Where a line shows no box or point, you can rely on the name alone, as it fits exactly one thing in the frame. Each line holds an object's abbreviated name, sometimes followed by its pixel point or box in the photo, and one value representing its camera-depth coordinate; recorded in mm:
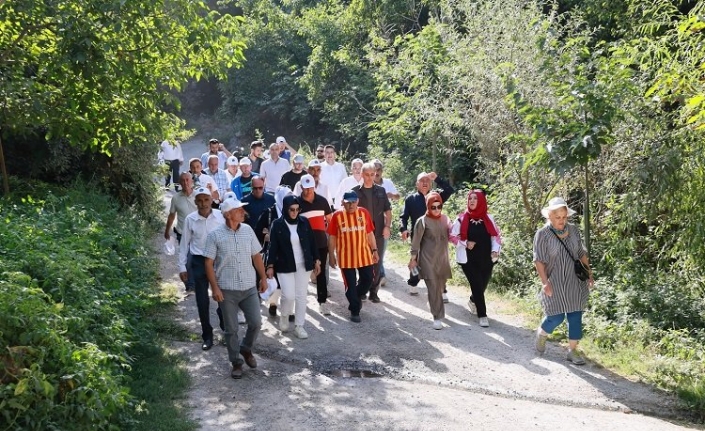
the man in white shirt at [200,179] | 10983
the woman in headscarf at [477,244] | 9578
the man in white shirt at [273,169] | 12969
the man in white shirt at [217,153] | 14711
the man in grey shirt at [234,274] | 7605
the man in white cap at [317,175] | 11742
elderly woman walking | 8219
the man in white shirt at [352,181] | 11820
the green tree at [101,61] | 8727
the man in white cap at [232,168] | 13211
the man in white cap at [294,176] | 11766
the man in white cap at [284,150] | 13586
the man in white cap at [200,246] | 8469
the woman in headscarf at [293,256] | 8984
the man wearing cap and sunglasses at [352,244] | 9711
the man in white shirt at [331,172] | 12984
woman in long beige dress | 9539
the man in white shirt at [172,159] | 18234
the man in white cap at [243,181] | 11688
